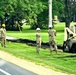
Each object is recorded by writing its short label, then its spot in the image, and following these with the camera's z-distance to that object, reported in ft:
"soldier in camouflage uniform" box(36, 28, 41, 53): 84.23
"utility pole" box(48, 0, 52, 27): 120.88
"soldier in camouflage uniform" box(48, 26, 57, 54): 83.87
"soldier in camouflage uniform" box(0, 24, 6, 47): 102.99
